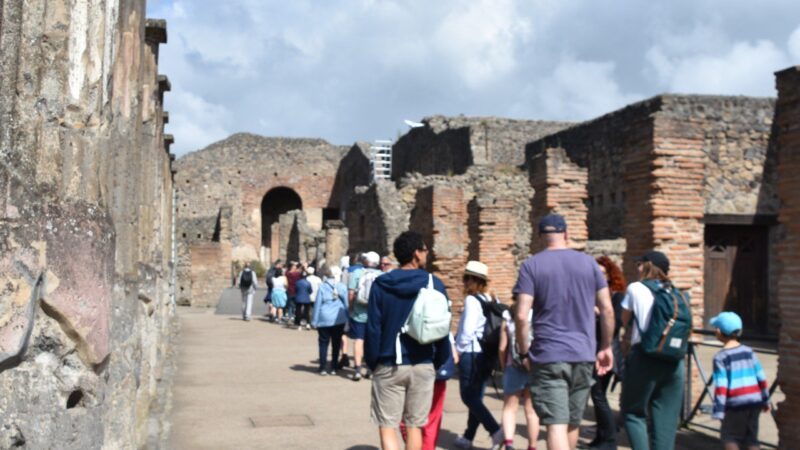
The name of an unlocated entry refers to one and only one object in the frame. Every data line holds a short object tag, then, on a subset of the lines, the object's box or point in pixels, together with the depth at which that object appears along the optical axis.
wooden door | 19.39
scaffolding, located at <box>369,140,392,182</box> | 36.81
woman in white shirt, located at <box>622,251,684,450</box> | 5.85
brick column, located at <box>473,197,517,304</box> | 13.16
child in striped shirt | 5.97
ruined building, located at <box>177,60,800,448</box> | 8.65
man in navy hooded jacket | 5.43
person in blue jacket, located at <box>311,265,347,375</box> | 11.25
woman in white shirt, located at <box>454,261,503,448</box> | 6.94
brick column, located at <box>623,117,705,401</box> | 8.59
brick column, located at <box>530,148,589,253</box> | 10.59
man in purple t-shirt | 5.23
